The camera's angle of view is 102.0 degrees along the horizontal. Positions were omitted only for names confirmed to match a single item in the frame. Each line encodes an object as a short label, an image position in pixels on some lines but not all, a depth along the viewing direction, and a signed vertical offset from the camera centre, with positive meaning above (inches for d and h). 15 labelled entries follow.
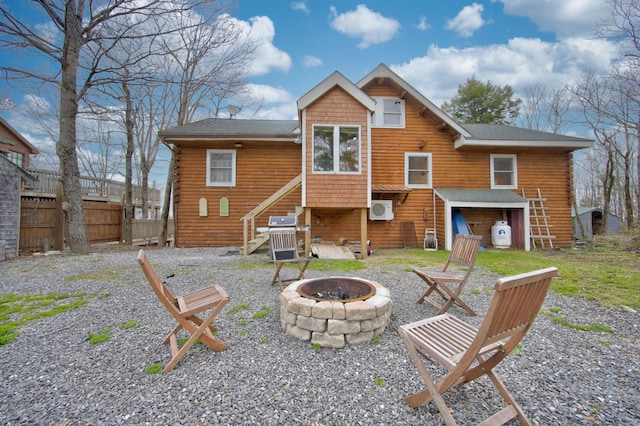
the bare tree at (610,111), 394.6 +190.3
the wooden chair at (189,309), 86.6 -33.5
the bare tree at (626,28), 328.8 +248.3
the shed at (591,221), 614.9 -5.4
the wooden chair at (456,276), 131.0 -29.9
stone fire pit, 101.7 -40.3
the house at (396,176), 374.6 +64.8
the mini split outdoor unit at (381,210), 374.6 +12.3
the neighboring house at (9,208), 277.1 +10.8
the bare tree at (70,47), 309.4 +207.5
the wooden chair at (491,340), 56.7 -33.6
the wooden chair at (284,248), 169.7 -20.4
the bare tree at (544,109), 661.3 +296.7
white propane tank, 377.1 -22.5
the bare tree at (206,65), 470.6 +308.0
